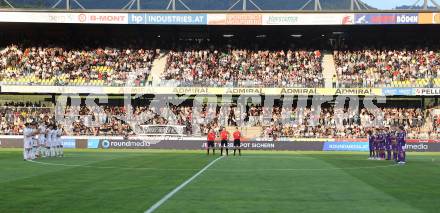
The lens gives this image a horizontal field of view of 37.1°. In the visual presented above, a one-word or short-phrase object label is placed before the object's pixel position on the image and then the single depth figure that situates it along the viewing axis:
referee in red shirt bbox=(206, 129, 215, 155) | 39.50
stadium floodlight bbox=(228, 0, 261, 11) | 55.96
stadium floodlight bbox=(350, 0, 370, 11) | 55.31
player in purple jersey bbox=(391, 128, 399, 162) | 31.05
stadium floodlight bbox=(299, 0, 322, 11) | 55.12
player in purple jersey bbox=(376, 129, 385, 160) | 33.33
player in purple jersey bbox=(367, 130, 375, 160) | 34.91
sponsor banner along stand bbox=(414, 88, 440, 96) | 51.72
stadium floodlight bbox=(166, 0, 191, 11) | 55.62
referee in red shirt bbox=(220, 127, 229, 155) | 38.47
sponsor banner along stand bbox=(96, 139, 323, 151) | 48.75
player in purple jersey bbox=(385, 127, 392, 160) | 32.17
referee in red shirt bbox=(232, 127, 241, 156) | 38.94
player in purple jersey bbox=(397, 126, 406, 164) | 29.72
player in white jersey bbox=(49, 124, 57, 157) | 33.88
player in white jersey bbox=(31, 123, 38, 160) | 31.10
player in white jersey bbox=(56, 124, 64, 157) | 34.40
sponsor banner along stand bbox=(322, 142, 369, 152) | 48.97
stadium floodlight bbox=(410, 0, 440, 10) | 54.47
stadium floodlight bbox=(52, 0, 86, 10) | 55.88
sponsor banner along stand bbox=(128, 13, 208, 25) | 54.72
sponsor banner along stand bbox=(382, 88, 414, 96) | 52.03
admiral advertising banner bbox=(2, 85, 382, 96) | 52.66
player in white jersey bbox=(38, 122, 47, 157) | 32.50
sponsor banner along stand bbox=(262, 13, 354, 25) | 54.00
